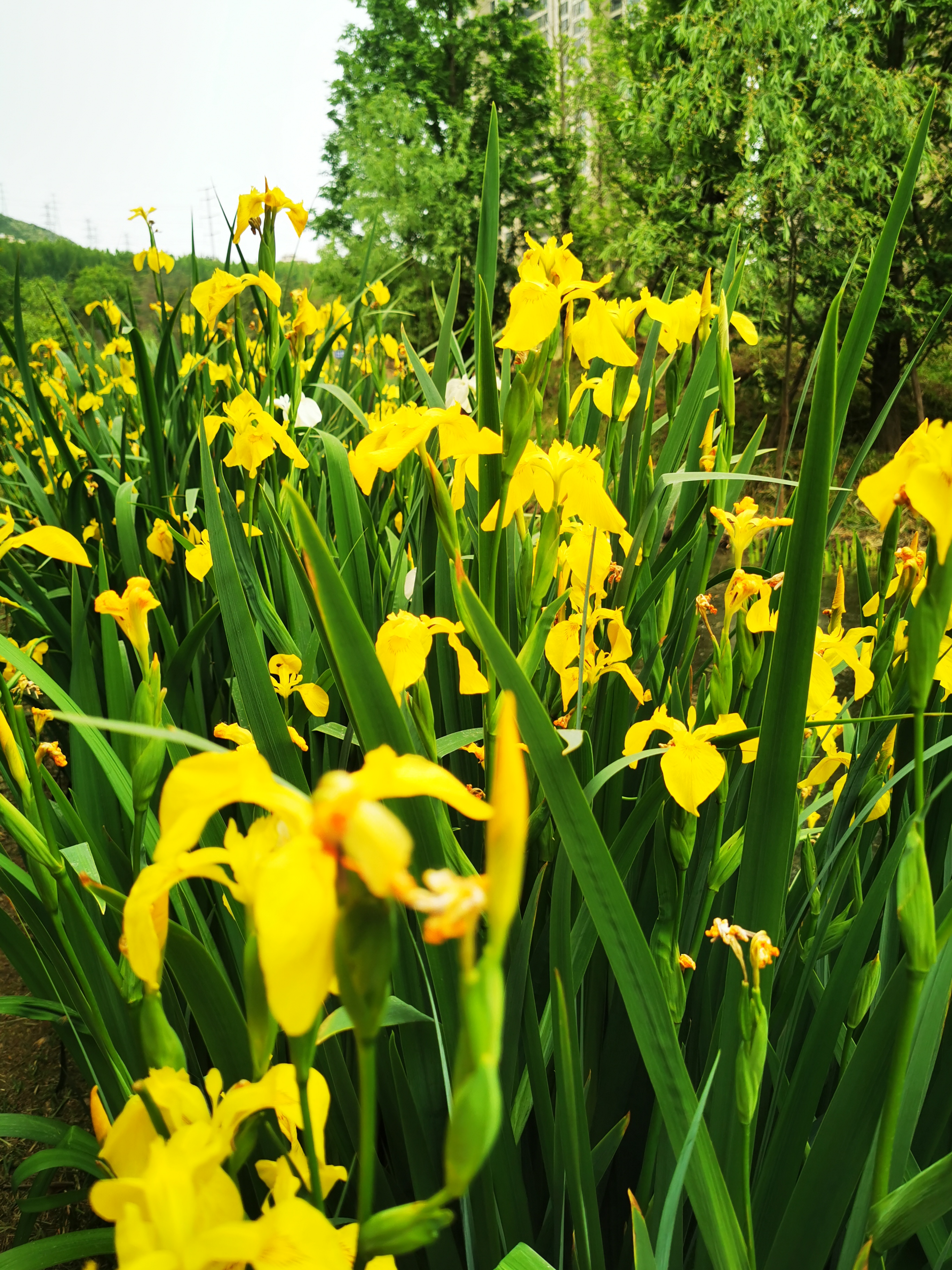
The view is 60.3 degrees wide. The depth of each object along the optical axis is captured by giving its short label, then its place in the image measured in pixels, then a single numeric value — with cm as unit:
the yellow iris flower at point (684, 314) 93
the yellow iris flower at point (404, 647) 56
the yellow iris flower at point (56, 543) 61
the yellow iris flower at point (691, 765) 58
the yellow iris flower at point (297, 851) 20
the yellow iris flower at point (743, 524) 79
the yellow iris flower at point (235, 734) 69
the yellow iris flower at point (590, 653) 78
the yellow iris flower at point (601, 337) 71
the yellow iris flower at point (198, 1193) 27
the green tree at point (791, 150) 667
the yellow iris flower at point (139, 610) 67
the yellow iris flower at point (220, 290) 123
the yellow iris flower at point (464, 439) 57
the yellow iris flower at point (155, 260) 196
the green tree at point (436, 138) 1467
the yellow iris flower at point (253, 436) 103
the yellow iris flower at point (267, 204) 128
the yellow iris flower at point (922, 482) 36
